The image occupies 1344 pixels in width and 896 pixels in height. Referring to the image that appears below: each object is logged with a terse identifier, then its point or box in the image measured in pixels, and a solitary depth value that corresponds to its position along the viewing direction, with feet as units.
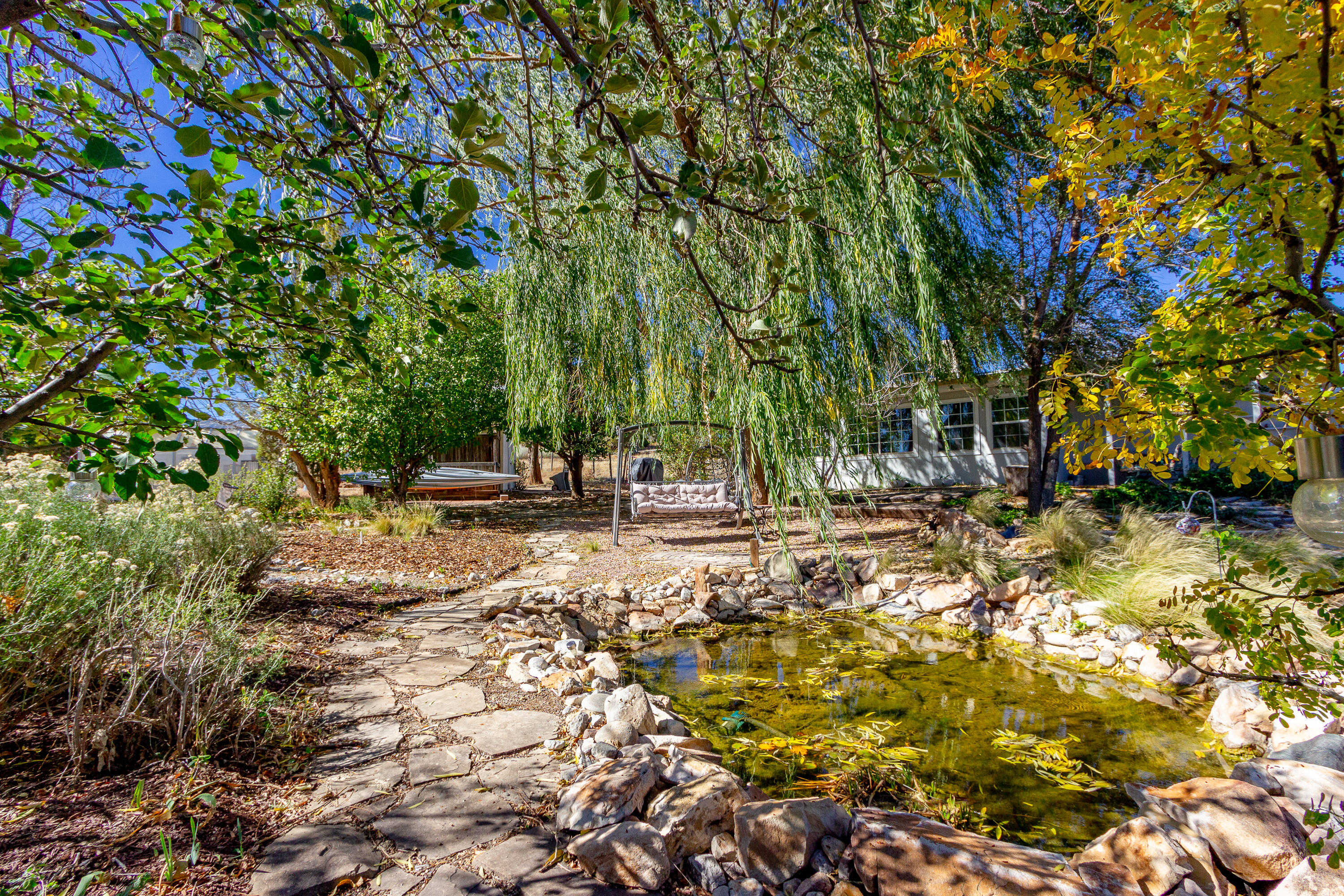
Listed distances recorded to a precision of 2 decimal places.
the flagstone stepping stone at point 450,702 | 8.04
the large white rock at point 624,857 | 5.20
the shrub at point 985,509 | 24.43
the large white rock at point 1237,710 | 9.13
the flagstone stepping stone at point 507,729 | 7.30
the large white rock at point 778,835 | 5.54
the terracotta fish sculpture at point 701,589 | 15.35
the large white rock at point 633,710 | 7.96
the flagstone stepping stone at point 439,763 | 6.49
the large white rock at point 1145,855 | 5.59
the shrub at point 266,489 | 23.67
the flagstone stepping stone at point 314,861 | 4.73
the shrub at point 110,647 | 6.08
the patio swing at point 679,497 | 21.59
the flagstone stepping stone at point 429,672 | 9.11
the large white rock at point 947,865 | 5.08
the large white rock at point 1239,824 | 5.86
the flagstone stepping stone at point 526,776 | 6.26
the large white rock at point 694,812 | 5.75
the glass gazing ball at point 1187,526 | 14.70
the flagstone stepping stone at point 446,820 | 5.38
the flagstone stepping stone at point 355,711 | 7.64
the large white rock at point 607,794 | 5.77
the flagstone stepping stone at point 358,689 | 8.37
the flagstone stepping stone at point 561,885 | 4.96
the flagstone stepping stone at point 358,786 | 5.88
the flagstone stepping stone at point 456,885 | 4.82
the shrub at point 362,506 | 26.84
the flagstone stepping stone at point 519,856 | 5.10
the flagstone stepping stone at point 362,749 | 6.51
